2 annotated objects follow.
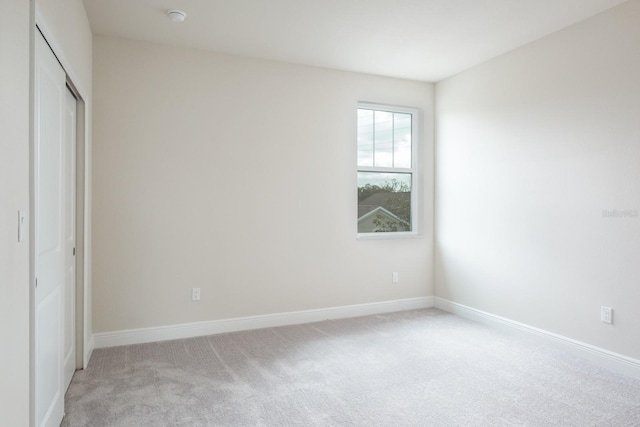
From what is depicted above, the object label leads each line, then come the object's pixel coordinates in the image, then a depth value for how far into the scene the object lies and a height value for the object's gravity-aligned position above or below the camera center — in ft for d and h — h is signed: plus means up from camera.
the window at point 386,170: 15.52 +1.38
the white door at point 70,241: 8.96 -0.85
